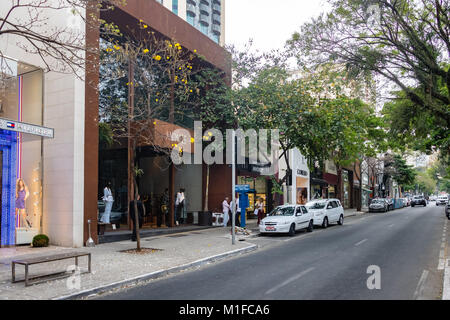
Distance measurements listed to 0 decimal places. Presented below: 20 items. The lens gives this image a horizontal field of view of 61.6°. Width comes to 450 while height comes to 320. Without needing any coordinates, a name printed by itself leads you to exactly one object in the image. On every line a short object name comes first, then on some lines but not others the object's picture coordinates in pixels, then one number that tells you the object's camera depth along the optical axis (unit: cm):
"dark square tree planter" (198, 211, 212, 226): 2120
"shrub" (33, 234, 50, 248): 1309
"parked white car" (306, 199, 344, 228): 2208
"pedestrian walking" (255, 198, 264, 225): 2353
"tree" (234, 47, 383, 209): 1820
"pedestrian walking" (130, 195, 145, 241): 1494
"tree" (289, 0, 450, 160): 1462
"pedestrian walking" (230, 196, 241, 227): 2119
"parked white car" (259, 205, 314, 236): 1772
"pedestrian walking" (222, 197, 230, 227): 2150
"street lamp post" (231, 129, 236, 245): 1423
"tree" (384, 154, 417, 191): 5938
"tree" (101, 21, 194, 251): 1575
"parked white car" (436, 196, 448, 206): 6770
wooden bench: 778
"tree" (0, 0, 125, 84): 1327
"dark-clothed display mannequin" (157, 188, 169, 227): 1972
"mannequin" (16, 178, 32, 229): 1358
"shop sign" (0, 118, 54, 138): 1136
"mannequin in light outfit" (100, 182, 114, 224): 1582
